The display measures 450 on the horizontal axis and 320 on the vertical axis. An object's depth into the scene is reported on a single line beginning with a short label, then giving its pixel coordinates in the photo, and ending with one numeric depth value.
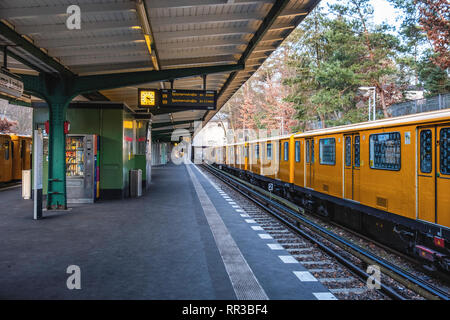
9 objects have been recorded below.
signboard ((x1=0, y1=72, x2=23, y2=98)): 7.64
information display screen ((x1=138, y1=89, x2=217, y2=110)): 13.16
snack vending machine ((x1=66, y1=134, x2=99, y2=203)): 12.95
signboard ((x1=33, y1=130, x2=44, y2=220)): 9.78
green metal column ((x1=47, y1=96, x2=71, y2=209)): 11.34
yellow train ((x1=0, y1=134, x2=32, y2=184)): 19.30
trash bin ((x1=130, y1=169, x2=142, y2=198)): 14.95
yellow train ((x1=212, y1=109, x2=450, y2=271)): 5.83
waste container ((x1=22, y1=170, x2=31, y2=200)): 13.59
